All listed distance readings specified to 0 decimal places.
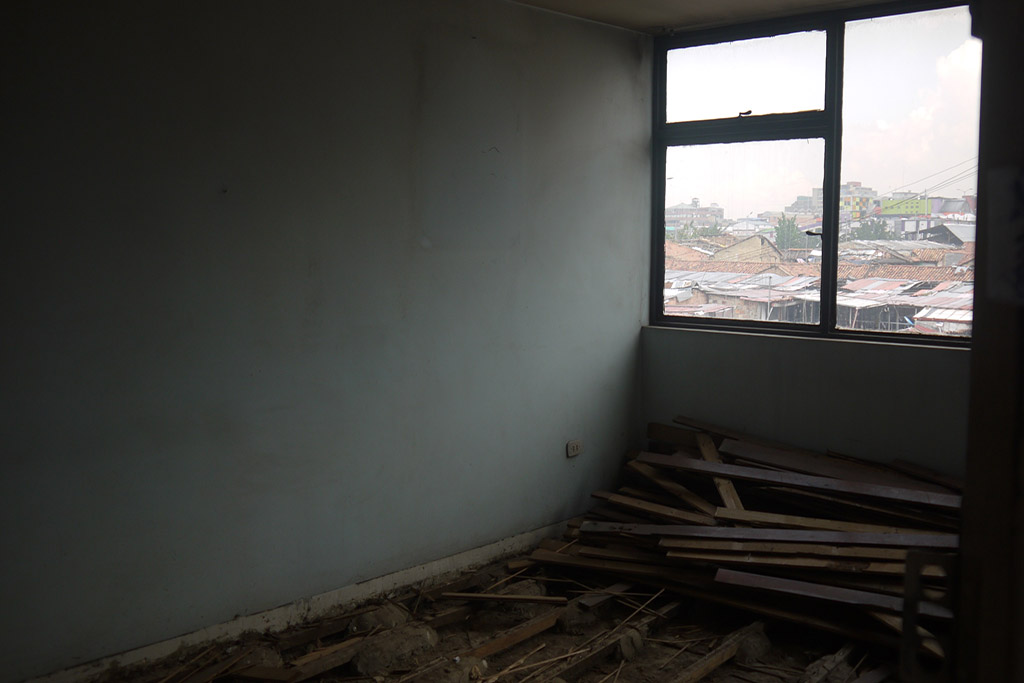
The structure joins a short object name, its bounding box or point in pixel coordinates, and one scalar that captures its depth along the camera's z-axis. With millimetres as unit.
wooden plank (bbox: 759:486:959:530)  4109
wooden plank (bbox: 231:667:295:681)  3373
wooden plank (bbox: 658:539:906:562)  3873
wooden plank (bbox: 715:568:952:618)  3648
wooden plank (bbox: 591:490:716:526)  4520
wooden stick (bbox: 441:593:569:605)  4207
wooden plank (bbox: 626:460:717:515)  4652
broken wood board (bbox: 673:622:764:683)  3503
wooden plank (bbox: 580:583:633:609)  4145
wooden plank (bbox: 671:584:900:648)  3670
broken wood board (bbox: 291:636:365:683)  3453
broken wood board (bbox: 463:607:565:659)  3723
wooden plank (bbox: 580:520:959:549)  3883
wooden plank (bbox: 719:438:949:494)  4449
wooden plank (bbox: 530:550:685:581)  4324
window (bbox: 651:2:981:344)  4492
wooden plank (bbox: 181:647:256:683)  3355
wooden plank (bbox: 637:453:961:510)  4137
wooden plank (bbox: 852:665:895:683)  3434
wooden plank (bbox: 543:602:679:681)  3600
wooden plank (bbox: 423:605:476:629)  4016
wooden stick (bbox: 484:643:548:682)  3585
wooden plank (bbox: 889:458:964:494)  4328
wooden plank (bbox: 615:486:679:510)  4902
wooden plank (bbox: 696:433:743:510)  4576
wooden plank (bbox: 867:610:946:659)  3369
